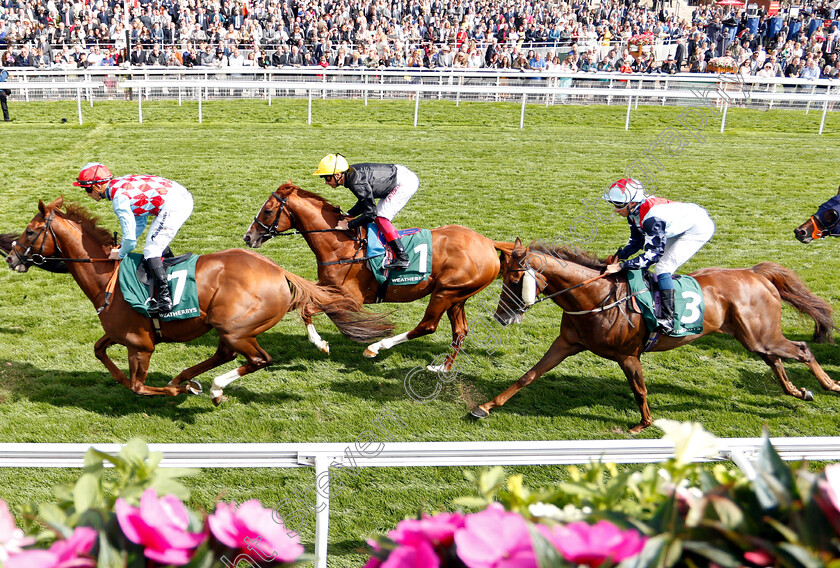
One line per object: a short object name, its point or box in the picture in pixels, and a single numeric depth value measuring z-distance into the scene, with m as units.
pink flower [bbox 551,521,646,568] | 0.92
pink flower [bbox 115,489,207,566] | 0.96
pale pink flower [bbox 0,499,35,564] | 0.98
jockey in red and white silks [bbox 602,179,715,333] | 4.43
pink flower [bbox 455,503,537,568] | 0.92
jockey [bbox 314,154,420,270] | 5.16
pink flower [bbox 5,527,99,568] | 0.90
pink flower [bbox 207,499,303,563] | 1.01
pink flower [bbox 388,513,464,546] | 1.00
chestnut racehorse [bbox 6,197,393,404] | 4.50
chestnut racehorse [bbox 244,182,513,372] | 5.23
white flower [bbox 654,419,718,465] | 1.11
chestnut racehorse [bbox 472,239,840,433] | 4.50
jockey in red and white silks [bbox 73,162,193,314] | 4.44
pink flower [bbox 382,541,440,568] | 0.95
